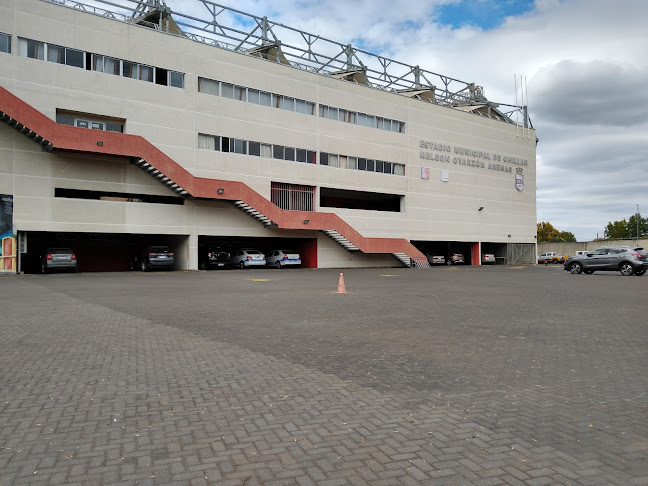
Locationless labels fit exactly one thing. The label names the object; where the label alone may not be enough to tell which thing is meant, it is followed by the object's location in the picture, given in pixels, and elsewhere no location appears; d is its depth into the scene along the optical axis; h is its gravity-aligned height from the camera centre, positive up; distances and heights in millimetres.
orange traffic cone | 16678 -1272
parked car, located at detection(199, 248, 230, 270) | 36781 -676
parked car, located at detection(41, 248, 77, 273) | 28703 -475
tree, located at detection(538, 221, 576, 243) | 129750 +4840
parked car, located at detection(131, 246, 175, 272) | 32188 -458
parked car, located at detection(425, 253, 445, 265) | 47031 -775
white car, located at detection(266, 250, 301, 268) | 37938 -549
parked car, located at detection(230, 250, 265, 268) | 36562 -529
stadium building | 28625 +7414
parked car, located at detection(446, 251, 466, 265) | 49562 -724
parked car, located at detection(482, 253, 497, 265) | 51062 -744
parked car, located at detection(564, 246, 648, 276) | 27078 -592
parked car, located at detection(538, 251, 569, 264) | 58125 -850
